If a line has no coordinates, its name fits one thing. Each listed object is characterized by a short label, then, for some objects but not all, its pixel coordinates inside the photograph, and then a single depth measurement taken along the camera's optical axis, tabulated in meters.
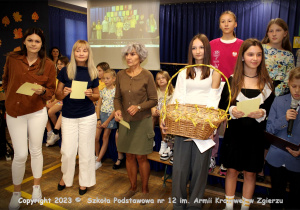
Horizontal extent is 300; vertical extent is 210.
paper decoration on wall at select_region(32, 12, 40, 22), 6.73
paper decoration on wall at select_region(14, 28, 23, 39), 6.56
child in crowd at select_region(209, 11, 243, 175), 2.70
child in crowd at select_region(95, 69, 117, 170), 3.46
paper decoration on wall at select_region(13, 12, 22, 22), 6.54
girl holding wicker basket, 2.11
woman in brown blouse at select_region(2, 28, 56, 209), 2.29
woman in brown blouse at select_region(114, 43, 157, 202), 2.48
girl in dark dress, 2.07
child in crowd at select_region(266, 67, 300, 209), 1.94
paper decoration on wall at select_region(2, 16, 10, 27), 6.50
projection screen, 7.05
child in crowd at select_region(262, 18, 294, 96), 2.51
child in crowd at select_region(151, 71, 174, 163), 3.02
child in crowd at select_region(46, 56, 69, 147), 4.24
